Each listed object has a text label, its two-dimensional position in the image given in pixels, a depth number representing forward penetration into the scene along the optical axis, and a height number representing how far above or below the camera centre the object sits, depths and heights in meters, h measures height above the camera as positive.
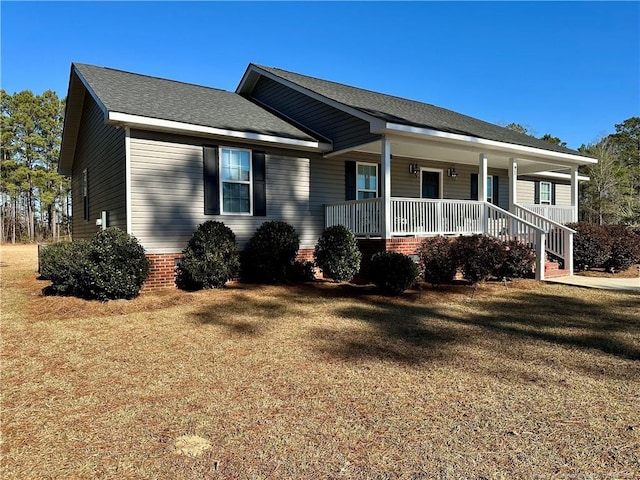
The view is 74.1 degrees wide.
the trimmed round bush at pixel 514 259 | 9.45 -0.73
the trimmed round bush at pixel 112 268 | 7.40 -0.64
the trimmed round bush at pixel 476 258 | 8.92 -0.64
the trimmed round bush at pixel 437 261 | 9.10 -0.71
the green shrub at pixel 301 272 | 9.92 -1.00
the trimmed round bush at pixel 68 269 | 7.54 -0.68
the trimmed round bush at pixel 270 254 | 9.44 -0.54
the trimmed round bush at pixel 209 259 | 8.62 -0.58
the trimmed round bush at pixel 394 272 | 8.29 -0.87
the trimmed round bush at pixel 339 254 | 9.38 -0.56
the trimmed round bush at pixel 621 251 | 12.14 -0.74
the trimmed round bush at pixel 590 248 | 11.90 -0.62
